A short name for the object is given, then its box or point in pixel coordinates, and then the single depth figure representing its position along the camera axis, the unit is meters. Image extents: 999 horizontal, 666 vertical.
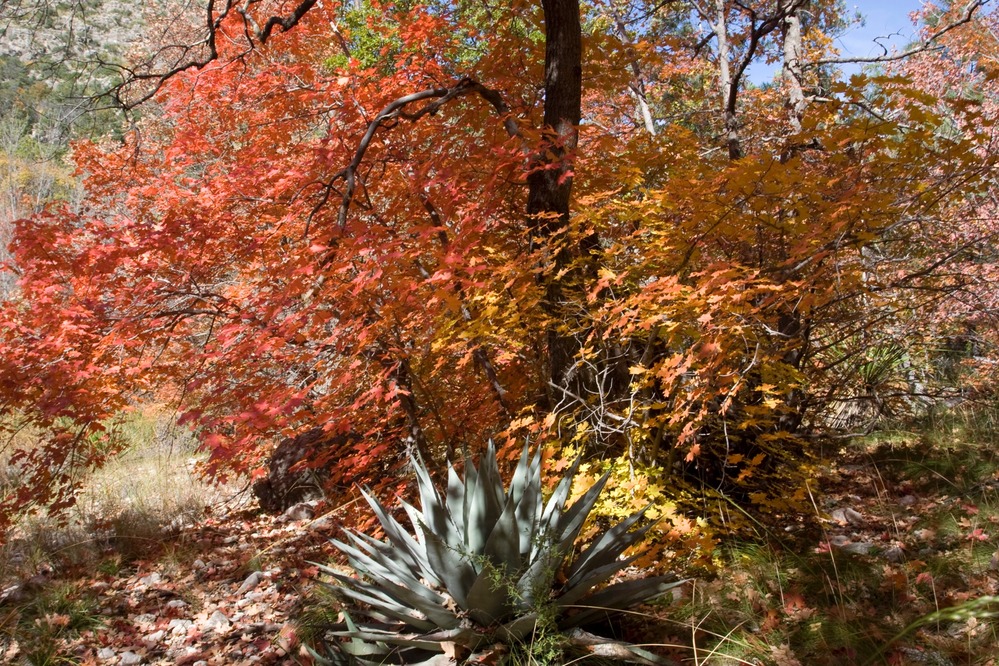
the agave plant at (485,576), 2.61
